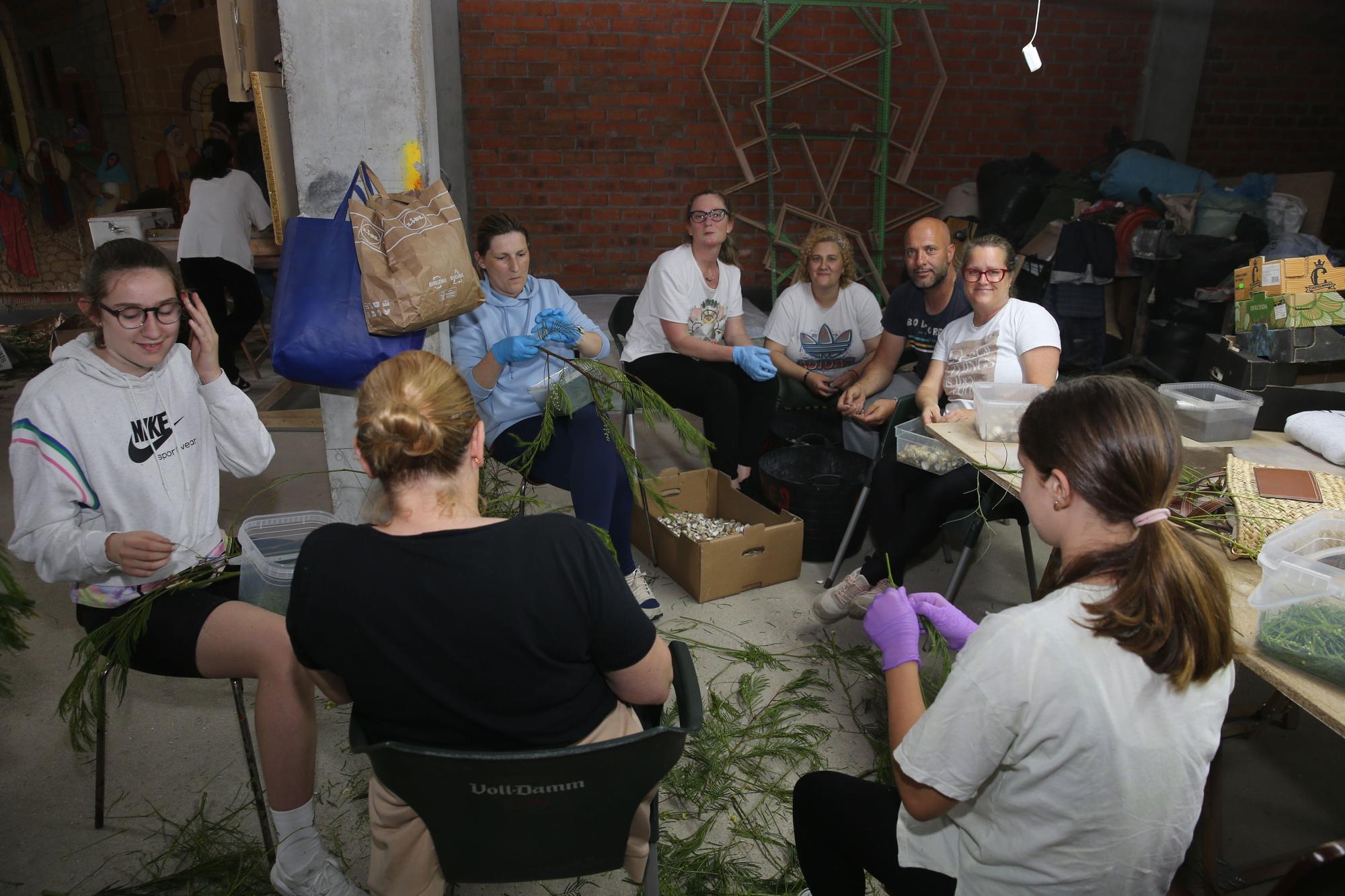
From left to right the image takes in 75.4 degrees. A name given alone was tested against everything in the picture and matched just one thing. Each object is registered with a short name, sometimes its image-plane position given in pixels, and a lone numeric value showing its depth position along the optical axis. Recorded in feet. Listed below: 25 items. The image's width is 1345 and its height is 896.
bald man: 10.90
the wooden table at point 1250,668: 4.33
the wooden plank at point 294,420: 14.96
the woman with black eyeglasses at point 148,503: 5.66
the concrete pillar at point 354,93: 8.11
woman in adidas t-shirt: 11.93
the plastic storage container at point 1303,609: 4.37
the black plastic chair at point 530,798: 3.80
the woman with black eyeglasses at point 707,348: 11.41
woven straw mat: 5.61
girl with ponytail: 3.54
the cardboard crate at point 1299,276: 8.99
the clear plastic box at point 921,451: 9.18
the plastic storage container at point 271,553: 6.21
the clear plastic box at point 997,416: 7.60
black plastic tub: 10.53
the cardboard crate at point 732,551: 9.78
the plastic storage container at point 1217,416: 7.39
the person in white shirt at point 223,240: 16.11
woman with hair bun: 3.86
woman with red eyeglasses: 9.14
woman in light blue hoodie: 9.09
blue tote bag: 7.37
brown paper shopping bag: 7.38
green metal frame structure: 18.95
